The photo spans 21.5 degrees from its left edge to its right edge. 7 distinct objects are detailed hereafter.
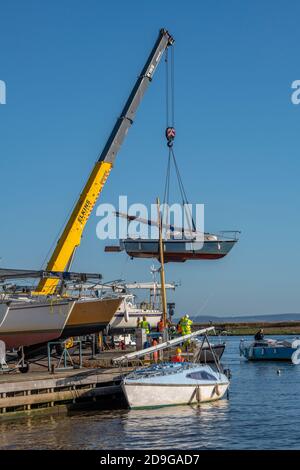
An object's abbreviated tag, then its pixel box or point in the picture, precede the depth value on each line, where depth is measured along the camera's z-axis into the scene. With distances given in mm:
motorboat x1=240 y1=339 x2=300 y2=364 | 52938
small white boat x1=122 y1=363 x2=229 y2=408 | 28031
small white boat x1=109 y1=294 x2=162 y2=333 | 50469
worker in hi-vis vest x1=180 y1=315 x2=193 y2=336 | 36750
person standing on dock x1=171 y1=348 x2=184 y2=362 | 32125
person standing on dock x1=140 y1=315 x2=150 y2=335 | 39453
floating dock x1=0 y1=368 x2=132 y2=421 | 27312
